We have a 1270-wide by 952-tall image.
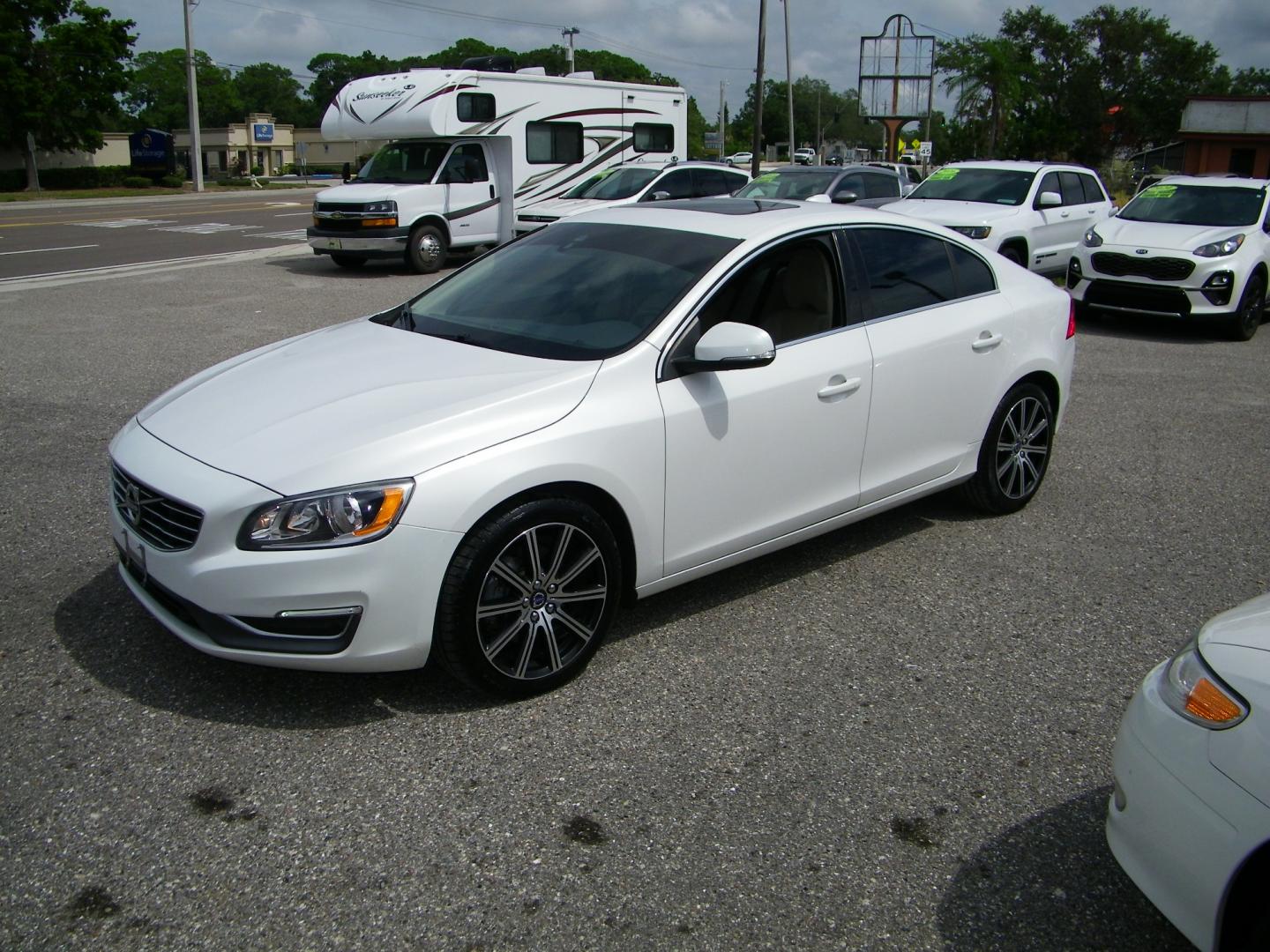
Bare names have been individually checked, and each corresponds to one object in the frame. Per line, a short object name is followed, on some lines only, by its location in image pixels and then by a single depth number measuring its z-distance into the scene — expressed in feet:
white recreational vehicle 53.06
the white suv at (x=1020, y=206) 44.06
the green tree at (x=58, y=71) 154.40
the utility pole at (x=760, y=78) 104.12
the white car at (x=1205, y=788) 7.11
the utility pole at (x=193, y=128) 139.33
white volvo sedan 11.10
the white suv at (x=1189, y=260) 38.06
